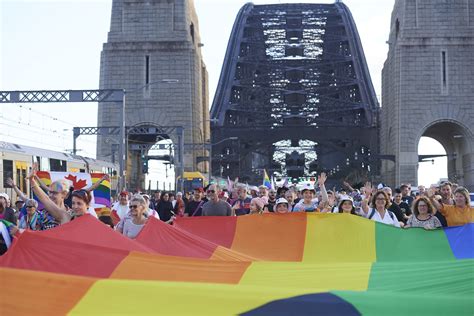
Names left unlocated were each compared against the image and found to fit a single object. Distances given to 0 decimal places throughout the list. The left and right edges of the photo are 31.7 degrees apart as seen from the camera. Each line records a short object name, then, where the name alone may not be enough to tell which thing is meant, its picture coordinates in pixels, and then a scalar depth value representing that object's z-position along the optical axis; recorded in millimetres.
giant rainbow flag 5938
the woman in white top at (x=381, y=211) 12180
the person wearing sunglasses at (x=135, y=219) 11078
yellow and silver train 28219
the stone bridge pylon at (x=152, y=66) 68500
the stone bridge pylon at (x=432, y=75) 66562
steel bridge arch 89688
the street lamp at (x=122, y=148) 37281
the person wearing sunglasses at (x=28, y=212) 13404
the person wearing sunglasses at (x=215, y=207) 14016
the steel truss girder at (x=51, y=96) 42219
